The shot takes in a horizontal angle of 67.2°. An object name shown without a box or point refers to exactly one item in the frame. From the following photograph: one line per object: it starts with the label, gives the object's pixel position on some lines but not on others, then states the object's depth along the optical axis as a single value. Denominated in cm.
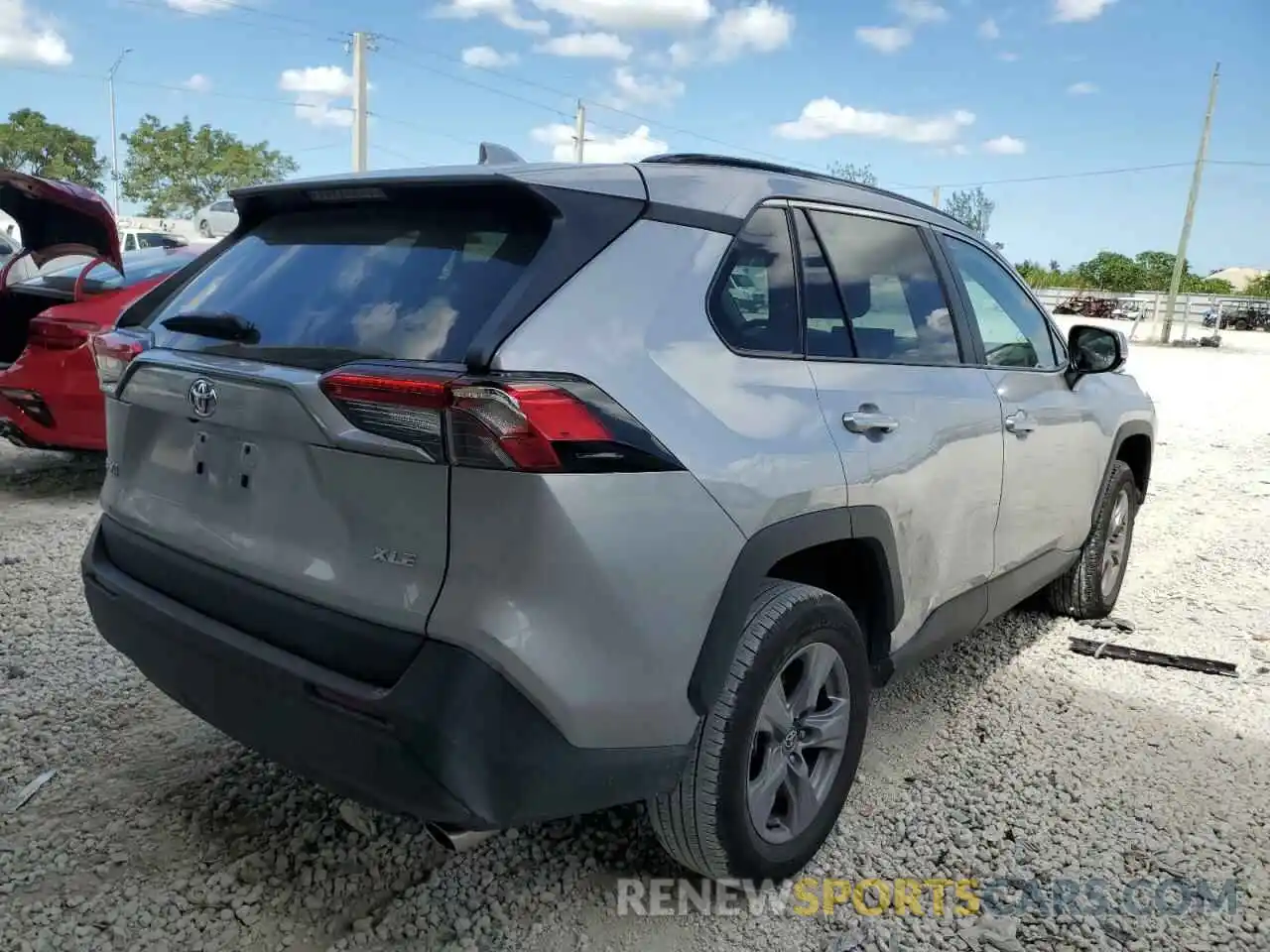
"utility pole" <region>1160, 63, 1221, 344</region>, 3269
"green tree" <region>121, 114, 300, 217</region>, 4953
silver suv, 177
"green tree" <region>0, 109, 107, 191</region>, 4781
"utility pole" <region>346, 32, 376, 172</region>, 2484
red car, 527
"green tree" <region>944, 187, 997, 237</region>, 5309
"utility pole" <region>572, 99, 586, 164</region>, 3956
